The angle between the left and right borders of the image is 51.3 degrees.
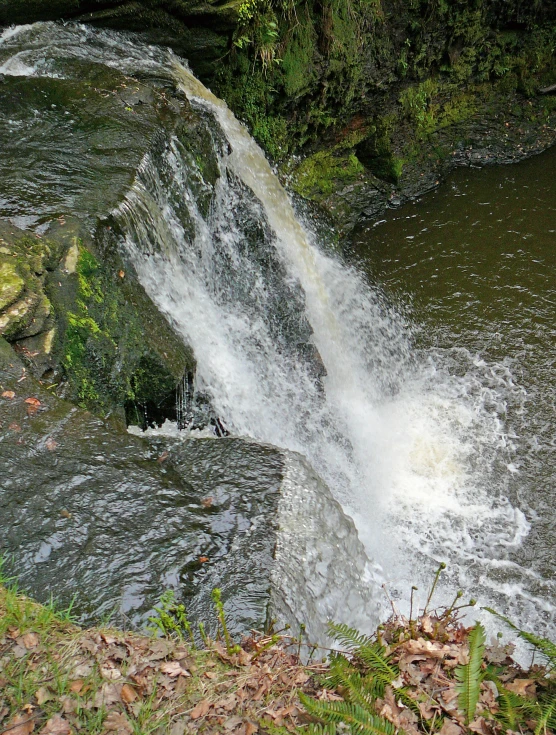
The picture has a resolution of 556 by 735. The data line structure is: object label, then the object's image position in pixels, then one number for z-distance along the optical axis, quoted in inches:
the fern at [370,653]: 91.0
